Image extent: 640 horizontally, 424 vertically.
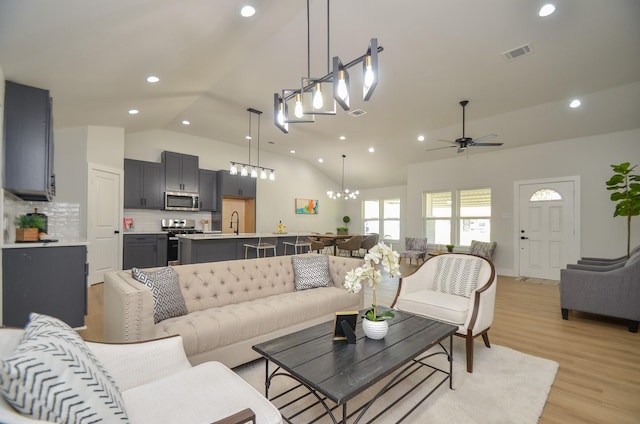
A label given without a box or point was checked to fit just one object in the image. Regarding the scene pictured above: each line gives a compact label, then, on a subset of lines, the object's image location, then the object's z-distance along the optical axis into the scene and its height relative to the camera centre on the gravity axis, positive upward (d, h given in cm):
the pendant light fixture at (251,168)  549 +89
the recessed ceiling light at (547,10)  268 +197
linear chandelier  160 +82
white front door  560 -27
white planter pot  181 -74
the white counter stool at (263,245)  582 -67
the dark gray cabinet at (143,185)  592 +60
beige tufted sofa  191 -81
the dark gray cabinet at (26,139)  277 +74
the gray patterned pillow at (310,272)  318 -67
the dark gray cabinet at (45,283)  268 -72
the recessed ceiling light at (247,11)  264 +191
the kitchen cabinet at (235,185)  729 +74
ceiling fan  470 +121
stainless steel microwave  640 +27
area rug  176 -126
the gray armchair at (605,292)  314 -91
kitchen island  507 -65
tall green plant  403 +28
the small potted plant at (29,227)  289 -16
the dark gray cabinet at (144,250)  566 -78
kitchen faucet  778 -14
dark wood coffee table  136 -81
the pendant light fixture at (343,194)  883 +61
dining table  805 -69
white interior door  495 -18
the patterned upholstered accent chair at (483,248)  626 -77
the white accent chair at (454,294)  239 -80
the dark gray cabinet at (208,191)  707 +56
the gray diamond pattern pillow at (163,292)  214 -62
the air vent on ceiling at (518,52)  330 +194
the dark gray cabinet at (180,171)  645 +97
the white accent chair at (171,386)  109 -78
